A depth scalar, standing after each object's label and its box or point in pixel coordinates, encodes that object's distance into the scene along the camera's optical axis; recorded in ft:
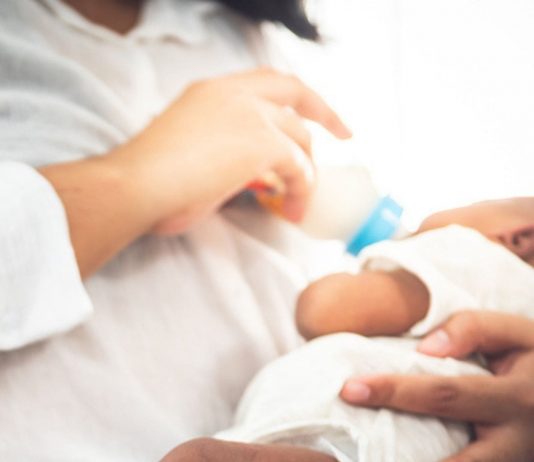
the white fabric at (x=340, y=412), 3.16
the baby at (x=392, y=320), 3.18
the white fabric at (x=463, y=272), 3.39
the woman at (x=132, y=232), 3.19
